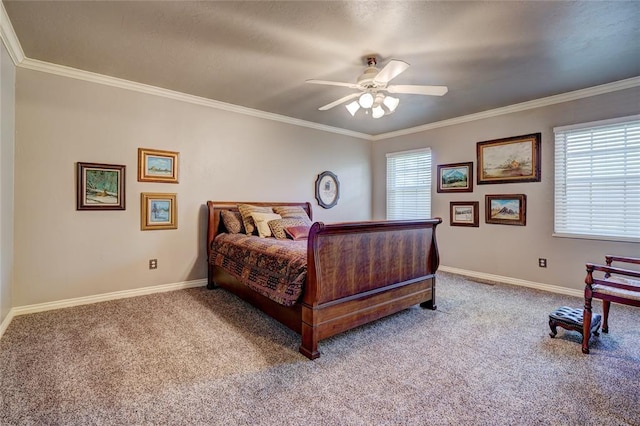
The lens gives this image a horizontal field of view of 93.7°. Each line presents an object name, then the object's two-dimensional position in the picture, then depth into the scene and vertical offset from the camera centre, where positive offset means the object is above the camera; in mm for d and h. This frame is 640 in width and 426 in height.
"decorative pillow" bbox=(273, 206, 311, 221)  4281 -19
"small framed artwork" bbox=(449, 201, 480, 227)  4699 -21
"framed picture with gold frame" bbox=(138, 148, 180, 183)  3641 +555
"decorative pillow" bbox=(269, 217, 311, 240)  3743 -183
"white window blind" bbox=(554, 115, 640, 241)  3392 +392
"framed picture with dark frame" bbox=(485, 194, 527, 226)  4191 +43
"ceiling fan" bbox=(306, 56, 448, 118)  2631 +1151
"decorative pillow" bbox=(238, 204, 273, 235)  3889 -35
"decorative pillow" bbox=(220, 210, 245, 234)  3934 -143
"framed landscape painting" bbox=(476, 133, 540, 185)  4078 +752
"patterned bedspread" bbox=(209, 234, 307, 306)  2352 -495
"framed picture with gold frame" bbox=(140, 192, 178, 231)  3670 -14
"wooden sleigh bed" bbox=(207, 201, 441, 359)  2256 -595
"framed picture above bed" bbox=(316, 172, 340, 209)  5367 +394
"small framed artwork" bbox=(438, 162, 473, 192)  4758 +565
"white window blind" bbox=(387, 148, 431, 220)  5371 +510
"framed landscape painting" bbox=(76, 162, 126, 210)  3271 +262
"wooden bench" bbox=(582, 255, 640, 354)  2164 -587
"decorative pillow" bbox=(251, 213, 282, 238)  3779 -147
